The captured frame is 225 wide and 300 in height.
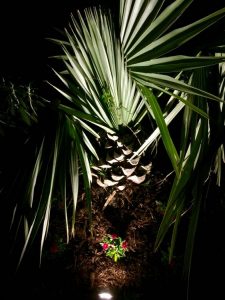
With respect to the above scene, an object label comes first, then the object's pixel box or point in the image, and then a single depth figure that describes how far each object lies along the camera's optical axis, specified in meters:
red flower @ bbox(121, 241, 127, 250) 1.56
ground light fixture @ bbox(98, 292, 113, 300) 1.40
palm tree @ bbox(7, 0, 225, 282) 0.89
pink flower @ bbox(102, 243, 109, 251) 1.55
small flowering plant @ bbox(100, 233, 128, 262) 1.55
